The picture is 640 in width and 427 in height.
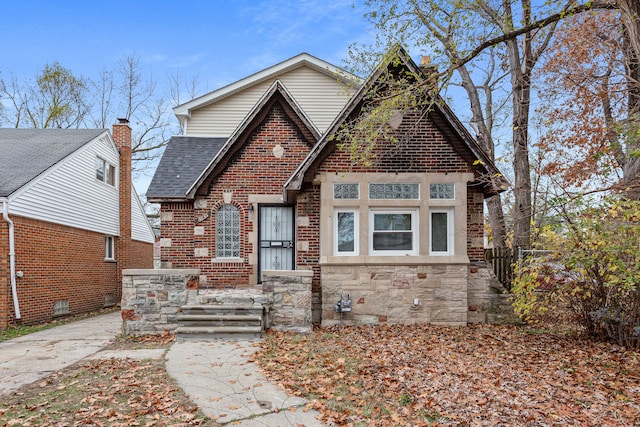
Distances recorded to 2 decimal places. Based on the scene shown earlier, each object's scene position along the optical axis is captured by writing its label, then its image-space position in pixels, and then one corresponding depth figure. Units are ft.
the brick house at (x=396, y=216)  30.48
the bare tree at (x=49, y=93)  83.56
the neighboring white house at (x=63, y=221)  36.70
